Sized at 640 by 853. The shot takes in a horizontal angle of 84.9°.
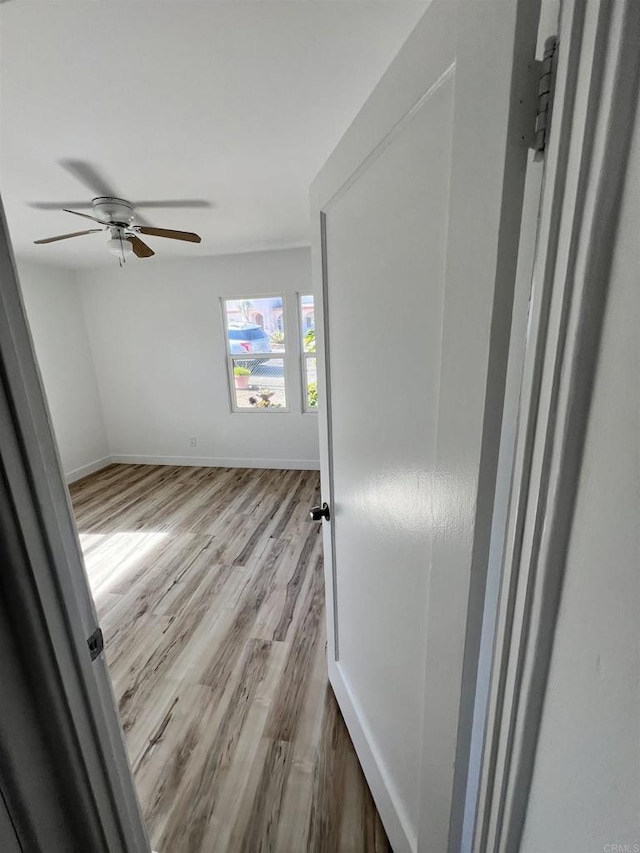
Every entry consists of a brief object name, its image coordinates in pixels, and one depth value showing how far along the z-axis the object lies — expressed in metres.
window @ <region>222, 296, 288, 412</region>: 3.90
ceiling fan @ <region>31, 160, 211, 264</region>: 2.07
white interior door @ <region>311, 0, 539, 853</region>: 0.45
